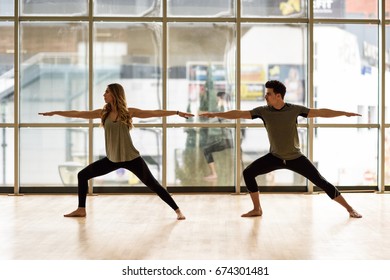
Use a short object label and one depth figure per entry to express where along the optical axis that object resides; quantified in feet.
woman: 23.44
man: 23.63
